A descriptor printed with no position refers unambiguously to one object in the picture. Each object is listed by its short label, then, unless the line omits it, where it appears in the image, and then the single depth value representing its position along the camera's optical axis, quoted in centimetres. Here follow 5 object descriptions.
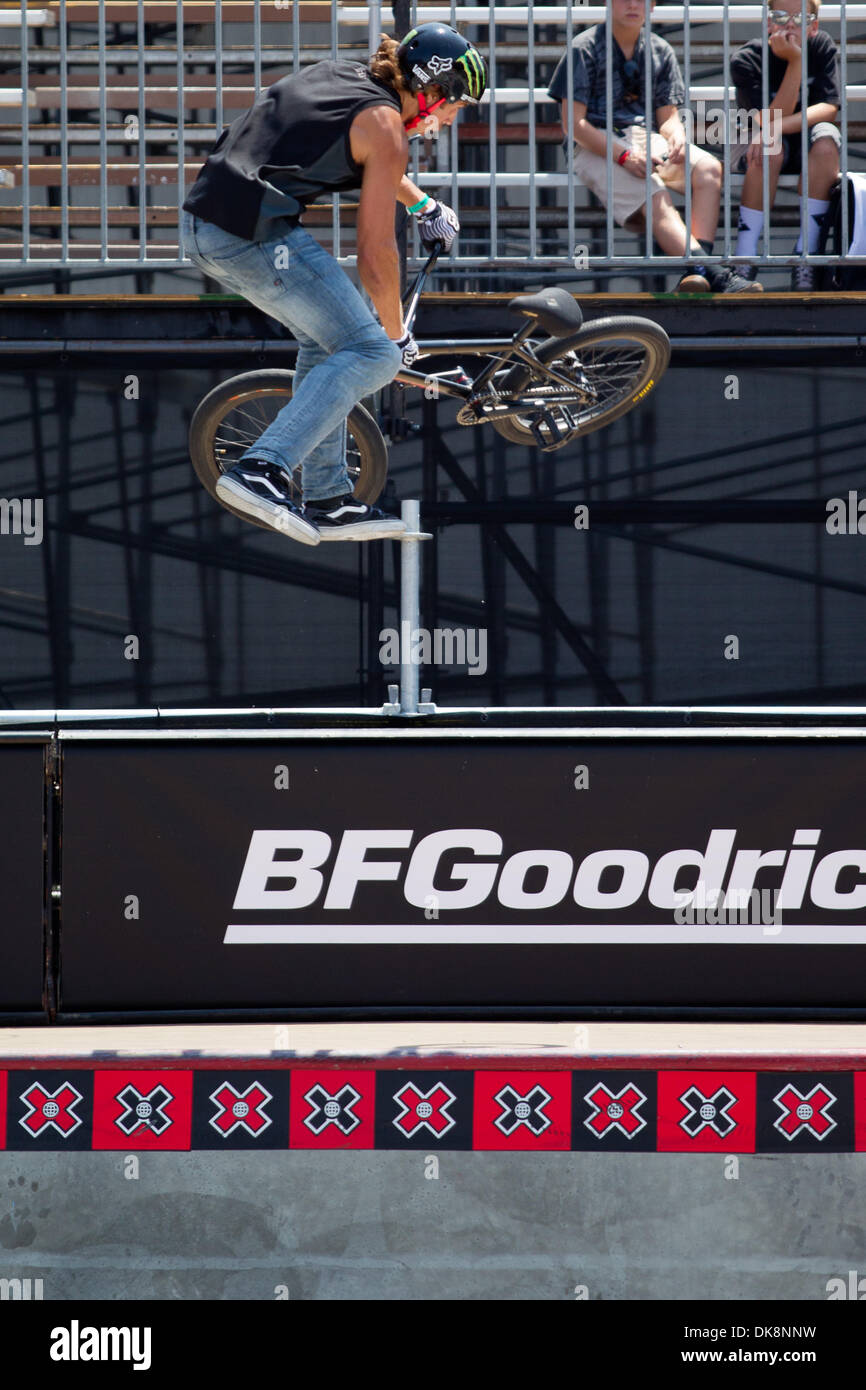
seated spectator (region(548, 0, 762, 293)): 1507
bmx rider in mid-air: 964
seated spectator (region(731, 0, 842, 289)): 1520
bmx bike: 1248
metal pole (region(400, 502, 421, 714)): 900
